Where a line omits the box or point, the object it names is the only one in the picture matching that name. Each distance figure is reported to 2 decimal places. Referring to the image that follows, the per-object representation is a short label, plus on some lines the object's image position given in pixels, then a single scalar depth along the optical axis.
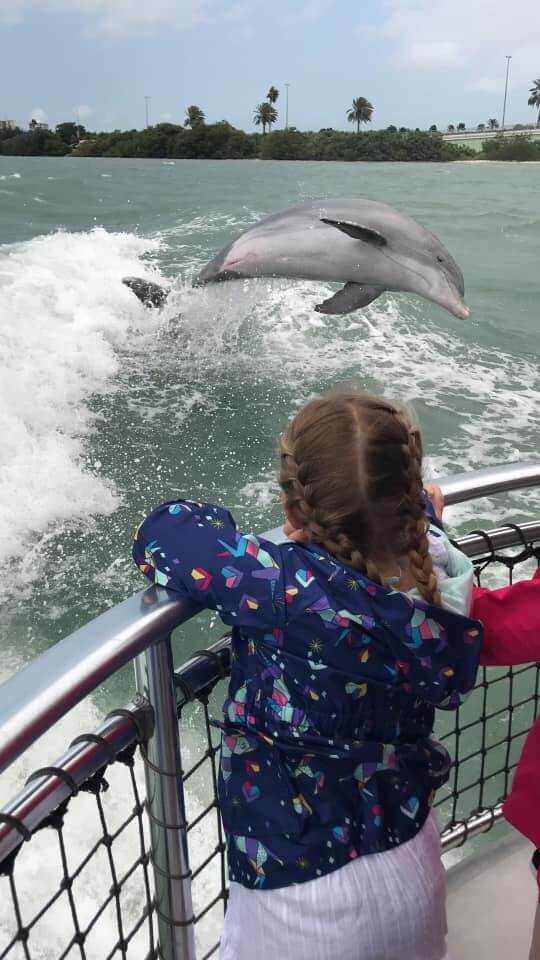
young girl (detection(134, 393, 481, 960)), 1.04
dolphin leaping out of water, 6.02
